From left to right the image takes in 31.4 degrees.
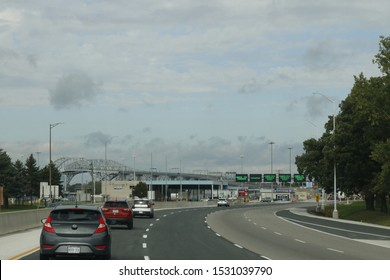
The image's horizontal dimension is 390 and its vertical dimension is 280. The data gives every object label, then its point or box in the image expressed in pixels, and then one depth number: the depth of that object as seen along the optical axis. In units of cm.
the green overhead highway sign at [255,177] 15450
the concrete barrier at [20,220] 3258
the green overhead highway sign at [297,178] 15500
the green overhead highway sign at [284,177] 15588
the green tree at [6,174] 10956
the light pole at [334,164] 6512
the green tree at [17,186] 11488
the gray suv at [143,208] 5734
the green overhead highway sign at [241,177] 15512
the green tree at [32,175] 14762
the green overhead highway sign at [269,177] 15425
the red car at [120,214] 3881
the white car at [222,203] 11356
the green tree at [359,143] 5459
